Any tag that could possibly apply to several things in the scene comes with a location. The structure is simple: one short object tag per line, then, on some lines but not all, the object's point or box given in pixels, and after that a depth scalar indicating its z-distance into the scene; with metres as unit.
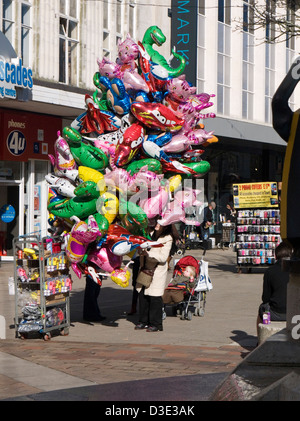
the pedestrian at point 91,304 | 12.40
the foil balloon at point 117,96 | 11.06
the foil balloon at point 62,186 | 10.96
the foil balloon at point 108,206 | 10.64
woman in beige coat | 11.69
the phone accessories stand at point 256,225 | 21.02
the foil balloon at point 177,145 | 11.11
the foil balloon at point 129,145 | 10.78
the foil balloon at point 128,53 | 11.16
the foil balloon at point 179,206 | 11.21
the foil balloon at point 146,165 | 10.77
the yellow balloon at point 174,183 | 11.21
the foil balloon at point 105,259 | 10.79
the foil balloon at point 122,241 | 10.54
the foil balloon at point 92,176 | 10.75
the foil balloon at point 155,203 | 10.78
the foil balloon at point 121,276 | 10.70
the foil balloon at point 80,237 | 10.49
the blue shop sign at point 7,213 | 23.59
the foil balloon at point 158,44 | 11.44
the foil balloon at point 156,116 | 10.84
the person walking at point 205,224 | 29.53
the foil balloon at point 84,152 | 10.91
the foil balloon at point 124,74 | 11.00
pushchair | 12.98
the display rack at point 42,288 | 10.98
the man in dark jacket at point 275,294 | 10.02
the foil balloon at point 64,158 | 11.13
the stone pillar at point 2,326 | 11.24
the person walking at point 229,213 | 33.32
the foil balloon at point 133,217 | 10.55
